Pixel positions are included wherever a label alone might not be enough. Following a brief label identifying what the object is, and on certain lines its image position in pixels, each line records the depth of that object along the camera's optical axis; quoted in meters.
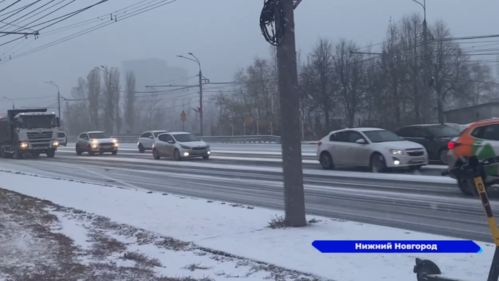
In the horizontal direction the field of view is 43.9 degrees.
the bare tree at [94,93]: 86.75
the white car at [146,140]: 45.62
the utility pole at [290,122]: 9.60
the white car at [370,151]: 20.23
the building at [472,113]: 47.51
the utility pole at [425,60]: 32.06
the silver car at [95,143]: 42.88
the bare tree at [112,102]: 81.32
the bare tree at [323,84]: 60.59
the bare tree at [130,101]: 84.50
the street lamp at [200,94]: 53.40
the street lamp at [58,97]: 72.01
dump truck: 40.06
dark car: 22.75
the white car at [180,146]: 32.56
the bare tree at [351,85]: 59.75
